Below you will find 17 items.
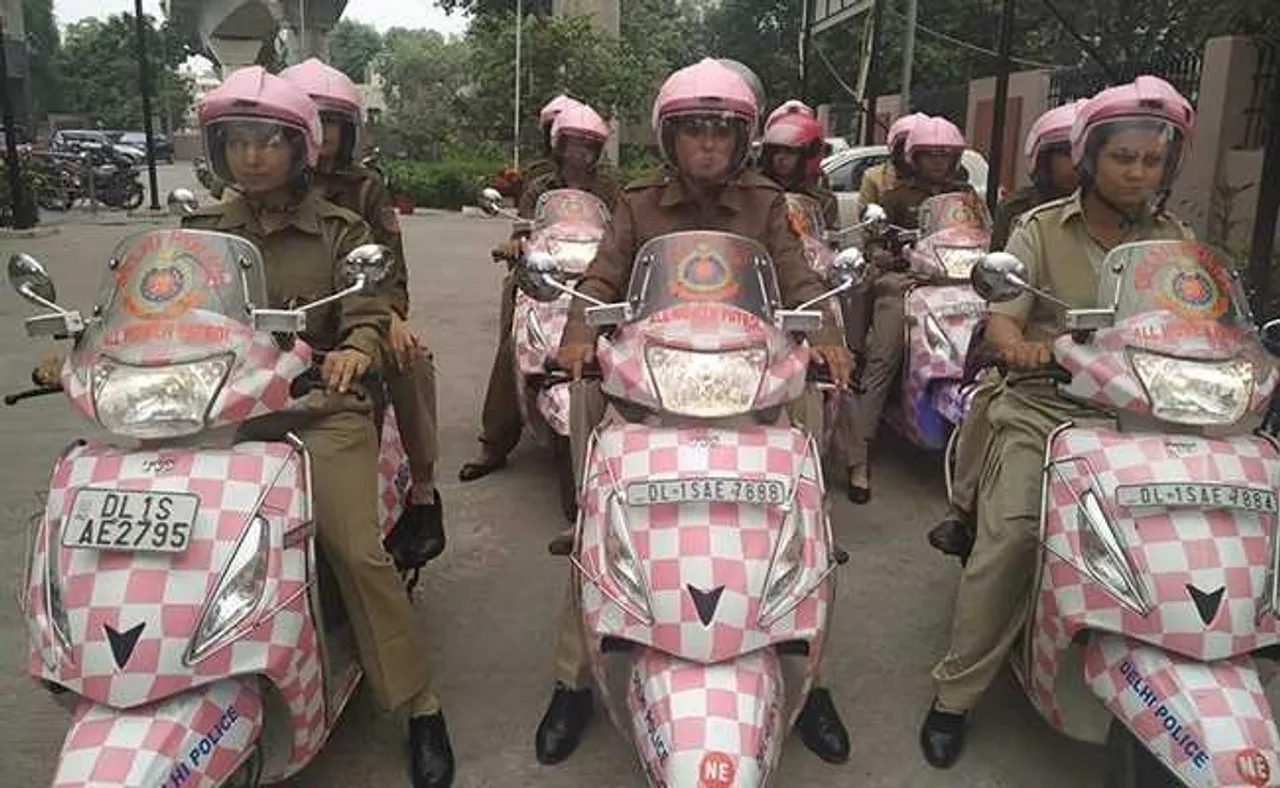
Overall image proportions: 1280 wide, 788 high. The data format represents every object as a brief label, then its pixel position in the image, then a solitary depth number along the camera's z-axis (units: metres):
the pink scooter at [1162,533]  2.48
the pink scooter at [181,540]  2.28
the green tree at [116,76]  62.12
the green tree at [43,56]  57.38
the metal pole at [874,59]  12.15
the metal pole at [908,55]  16.43
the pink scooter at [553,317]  4.89
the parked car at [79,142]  25.17
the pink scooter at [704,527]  2.46
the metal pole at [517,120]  18.58
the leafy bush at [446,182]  22.72
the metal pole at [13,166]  13.80
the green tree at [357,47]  81.31
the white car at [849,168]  12.98
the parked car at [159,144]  38.35
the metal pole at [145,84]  20.25
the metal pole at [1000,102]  9.05
